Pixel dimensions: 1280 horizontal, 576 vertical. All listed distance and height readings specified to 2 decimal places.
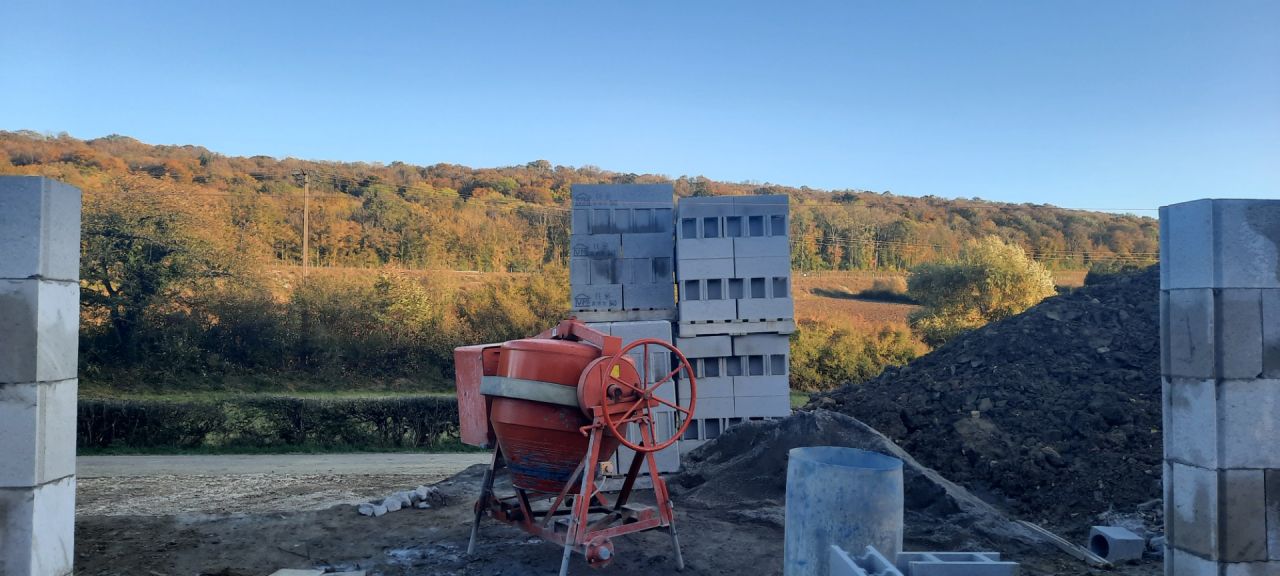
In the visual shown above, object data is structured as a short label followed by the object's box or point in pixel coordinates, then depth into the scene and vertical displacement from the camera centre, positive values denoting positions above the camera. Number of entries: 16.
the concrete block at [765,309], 11.53 -0.07
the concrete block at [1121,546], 7.42 -2.36
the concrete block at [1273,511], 5.45 -1.47
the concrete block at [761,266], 11.52 +0.59
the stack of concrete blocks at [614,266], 12.22 +0.62
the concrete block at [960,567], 4.48 -1.56
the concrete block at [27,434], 5.16 -0.92
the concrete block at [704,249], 11.67 +0.86
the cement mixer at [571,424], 6.82 -1.12
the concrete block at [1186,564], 5.50 -1.92
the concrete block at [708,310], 11.60 -0.09
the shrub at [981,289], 27.66 +0.62
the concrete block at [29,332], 5.20 -0.21
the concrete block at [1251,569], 5.45 -1.89
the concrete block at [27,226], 5.21 +0.52
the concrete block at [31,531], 5.15 -1.59
